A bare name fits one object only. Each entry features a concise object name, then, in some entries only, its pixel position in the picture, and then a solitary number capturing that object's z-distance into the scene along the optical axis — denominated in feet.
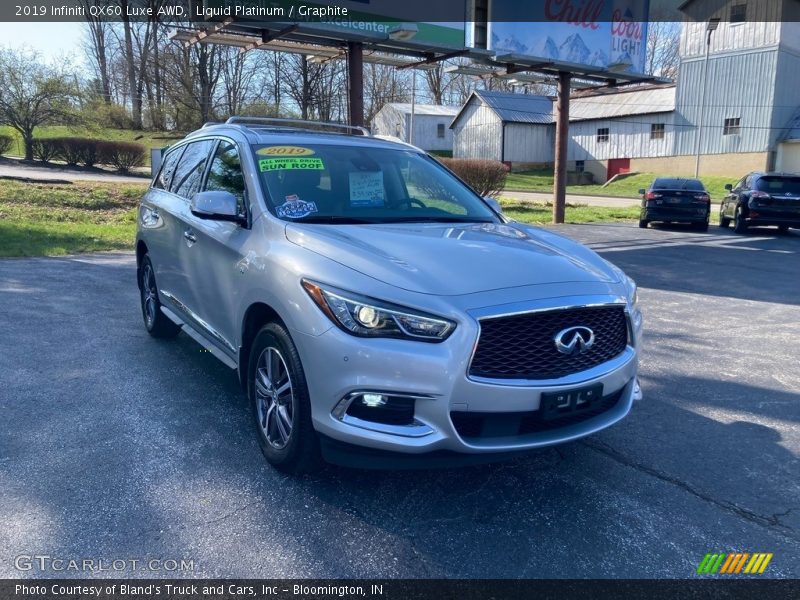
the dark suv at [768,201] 55.47
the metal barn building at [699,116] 123.65
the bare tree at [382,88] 213.25
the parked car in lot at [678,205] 59.00
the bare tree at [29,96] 91.81
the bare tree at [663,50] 202.24
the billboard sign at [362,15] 34.71
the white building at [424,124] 195.72
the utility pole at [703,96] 128.57
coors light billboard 49.03
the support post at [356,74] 40.27
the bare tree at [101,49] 174.91
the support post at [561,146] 56.03
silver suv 9.46
